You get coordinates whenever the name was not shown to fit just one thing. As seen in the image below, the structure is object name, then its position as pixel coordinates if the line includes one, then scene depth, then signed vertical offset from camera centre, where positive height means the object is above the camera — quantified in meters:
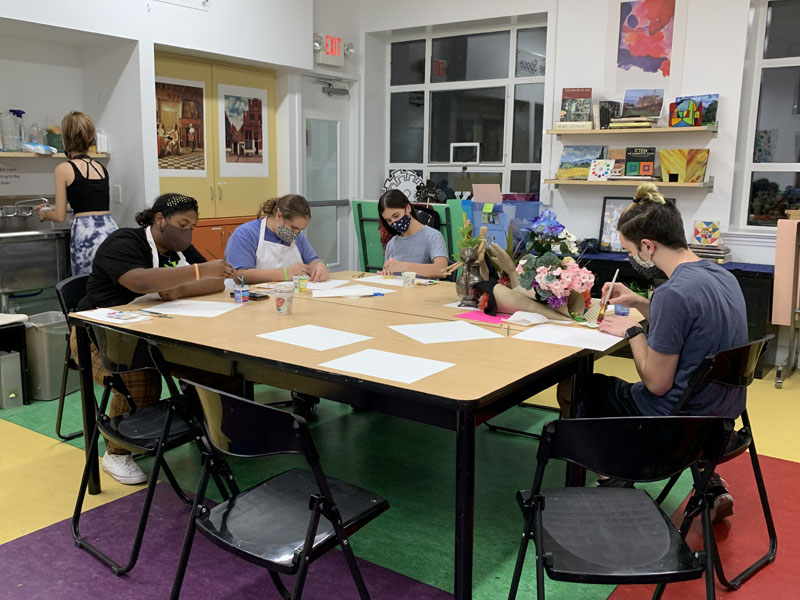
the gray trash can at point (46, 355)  4.07 -1.03
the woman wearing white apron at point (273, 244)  3.93 -0.36
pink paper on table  3.00 -0.56
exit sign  6.51 +1.20
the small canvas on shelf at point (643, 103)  5.51 +0.66
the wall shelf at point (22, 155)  4.69 +0.15
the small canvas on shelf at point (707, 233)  5.35 -0.33
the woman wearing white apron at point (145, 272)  3.02 -0.41
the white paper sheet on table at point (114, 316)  2.83 -0.56
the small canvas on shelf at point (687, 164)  5.30 +0.18
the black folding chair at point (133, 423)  2.31 -0.89
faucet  5.09 -0.17
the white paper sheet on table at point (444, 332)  2.63 -0.57
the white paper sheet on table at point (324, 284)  3.83 -0.56
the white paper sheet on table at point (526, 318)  2.92 -0.55
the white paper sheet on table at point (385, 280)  4.05 -0.56
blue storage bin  5.74 -0.24
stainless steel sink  4.57 -0.51
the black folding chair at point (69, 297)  3.29 -0.56
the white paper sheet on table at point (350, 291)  3.59 -0.56
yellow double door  5.57 +0.38
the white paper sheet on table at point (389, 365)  2.10 -0.56
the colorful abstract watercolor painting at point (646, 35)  5.45 +1.19
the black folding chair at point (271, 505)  1.73 -0.90
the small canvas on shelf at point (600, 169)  5.68 +0.14
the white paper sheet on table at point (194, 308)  3.03 -0.56
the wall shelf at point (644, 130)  5.18 +0.44
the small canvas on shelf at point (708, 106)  5.22 +0.61
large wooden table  1.92 -0.57
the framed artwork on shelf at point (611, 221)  5.78 -0.28
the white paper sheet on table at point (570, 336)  2.53 -0.56
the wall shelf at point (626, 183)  5.27 +0.04
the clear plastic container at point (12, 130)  4.81 +0.32
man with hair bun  2.26 -0.42
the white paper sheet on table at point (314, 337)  2.50 -0.57
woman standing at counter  4.67 -0.10
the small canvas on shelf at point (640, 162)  5.54 +0.20
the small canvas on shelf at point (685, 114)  5.25 +0.56
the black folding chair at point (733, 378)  2.22 -0.60
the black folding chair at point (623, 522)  1.70 -0.85
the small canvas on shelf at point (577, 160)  5.85 +0.22
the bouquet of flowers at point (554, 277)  2.85 -0.37
